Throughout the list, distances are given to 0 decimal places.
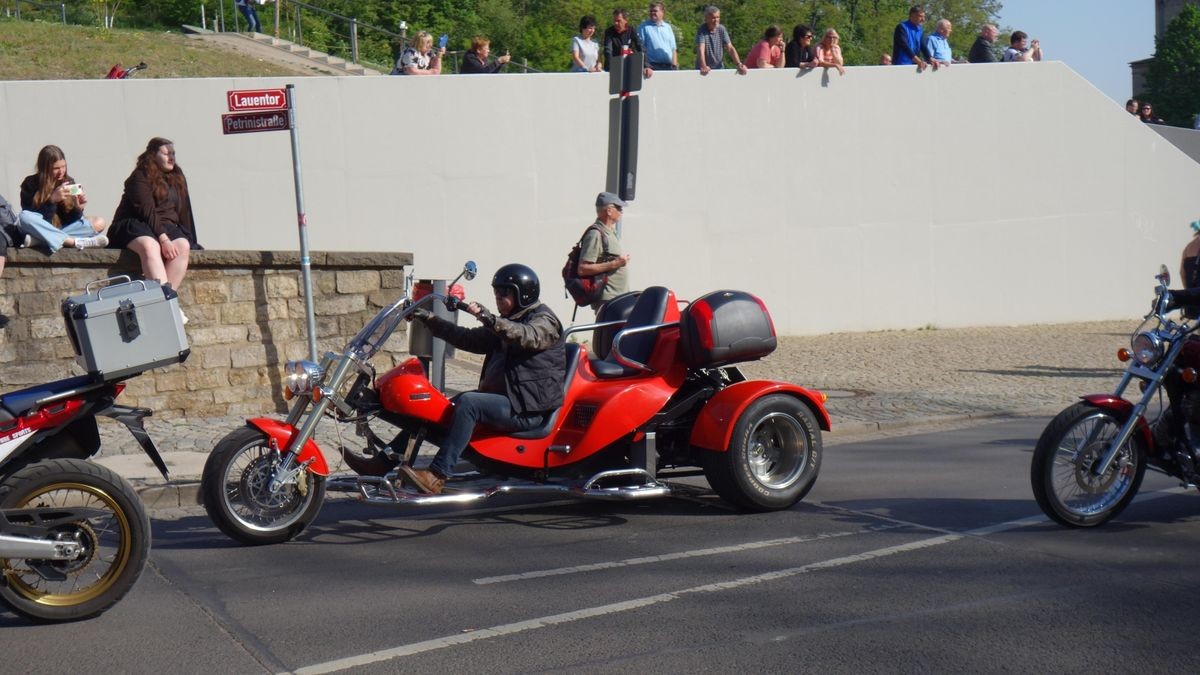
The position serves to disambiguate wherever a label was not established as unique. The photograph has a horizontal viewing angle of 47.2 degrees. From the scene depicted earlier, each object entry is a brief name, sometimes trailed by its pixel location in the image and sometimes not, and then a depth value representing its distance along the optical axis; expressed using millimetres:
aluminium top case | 5797
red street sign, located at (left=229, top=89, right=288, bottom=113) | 10758
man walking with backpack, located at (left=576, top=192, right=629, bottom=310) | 11602
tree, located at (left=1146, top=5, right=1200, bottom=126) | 51656
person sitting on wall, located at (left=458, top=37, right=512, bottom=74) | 17266
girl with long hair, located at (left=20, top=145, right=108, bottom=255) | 10812
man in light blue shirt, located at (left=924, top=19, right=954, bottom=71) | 18344
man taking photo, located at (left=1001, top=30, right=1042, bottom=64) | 19406
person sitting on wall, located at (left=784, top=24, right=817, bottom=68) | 17609
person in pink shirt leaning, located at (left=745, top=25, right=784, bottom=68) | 17828
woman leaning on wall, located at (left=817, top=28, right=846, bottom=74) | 17531
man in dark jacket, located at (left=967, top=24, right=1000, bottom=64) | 19516
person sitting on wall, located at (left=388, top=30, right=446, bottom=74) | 16234
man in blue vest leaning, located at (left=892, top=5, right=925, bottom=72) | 18359
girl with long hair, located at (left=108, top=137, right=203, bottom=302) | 10727
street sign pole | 10711
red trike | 6816
